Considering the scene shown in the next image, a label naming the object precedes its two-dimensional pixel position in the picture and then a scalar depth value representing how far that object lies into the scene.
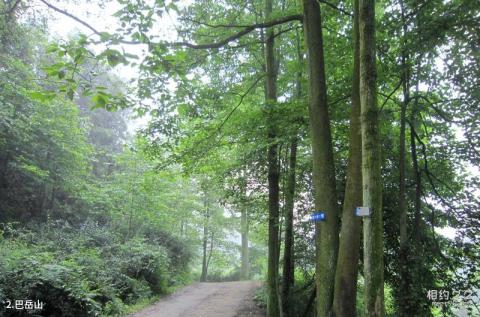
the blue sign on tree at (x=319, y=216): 5.54
